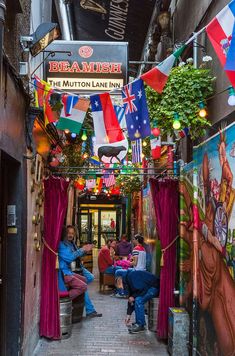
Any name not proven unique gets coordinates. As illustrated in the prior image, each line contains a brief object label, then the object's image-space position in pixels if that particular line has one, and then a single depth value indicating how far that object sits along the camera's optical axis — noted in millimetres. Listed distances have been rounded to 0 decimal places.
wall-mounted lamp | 6473
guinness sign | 10352
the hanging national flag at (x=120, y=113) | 7135
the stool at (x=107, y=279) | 14586
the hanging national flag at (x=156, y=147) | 10298
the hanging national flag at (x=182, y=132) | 7378
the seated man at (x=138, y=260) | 10801
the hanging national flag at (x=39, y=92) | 7376
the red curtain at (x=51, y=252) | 8641
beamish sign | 8453
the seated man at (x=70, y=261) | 9406
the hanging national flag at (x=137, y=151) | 10102
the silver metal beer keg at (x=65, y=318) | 9000
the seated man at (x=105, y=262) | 14363
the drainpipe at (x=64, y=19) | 12347
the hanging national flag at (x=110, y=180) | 17628
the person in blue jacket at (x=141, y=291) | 9648
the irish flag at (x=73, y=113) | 7301
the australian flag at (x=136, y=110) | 6438
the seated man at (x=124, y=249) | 17000
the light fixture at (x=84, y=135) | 9638
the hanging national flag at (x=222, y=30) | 4328
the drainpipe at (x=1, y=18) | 3702
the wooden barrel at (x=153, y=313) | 9414
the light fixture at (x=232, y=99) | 4598
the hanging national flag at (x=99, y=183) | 20025
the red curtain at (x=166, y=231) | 8844
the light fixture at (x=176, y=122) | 6231
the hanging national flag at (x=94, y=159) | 11457
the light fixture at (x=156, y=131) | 7152
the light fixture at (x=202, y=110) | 6338
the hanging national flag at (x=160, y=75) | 5543
